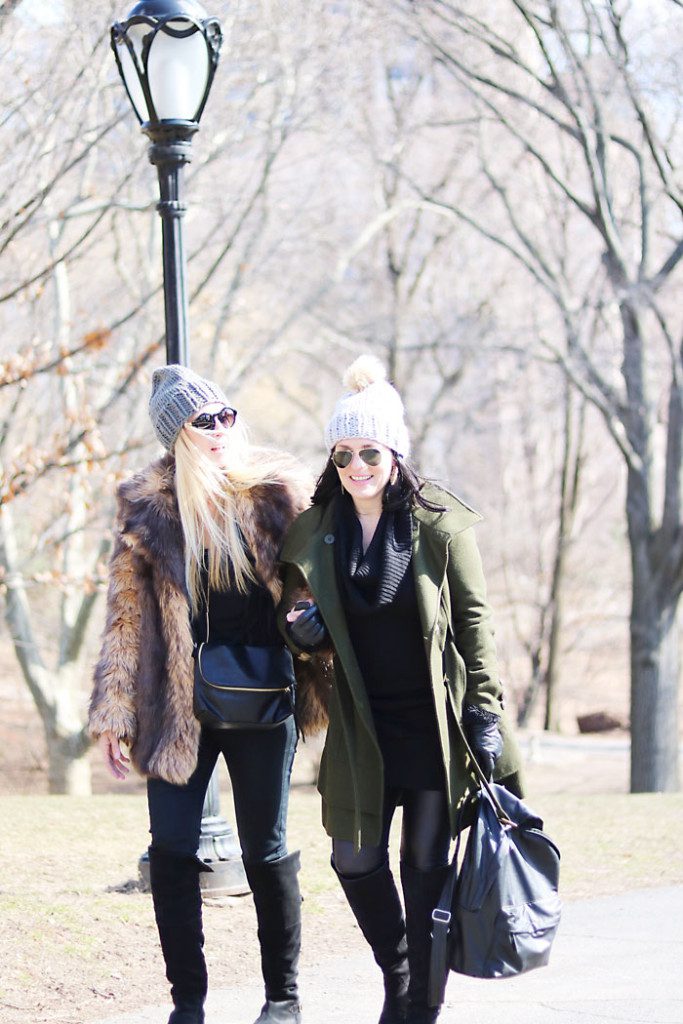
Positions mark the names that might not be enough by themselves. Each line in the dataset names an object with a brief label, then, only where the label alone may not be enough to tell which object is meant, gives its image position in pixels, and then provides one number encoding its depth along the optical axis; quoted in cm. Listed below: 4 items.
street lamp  1120
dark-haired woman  720
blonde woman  739
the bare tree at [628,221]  2231
